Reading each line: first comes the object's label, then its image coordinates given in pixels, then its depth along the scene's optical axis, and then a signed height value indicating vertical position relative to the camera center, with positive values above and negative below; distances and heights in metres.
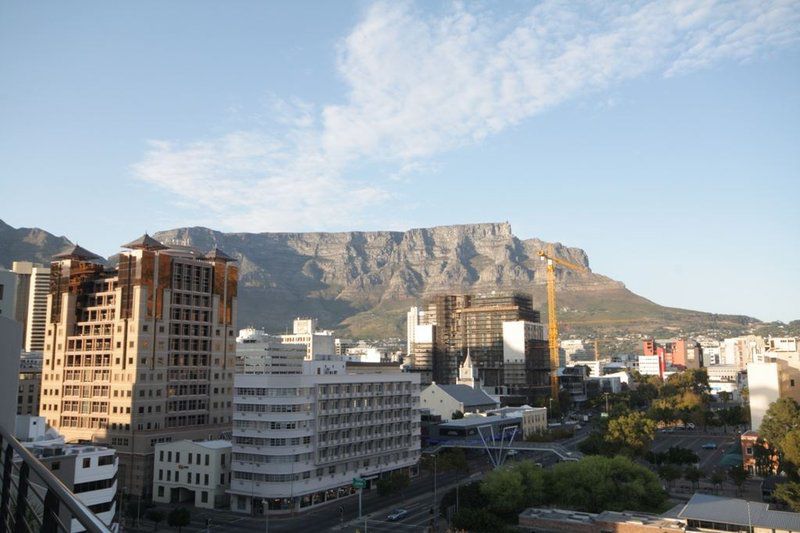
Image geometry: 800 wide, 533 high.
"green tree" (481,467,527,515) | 74.38 -16.42
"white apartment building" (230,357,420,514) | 85.94 -12.47
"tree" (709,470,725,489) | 94.25 -18.60
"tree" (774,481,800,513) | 69.64 -15.84
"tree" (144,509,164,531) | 80.12 -20.57
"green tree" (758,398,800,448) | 94.31 -10.52
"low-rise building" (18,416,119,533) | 68.00 -13.09
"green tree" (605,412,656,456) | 104.94 -13.68
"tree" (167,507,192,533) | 77.38 -20.00
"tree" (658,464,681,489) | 93.56 -17.83
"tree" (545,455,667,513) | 75.62 -16.05
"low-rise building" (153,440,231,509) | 92.00 -17.73
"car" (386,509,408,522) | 80.69 -20.74
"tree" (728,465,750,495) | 89.75 -17.27
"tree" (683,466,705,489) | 95.69 -18.45
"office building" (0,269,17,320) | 81.40 +8.12
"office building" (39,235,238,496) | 105.88 -0.14
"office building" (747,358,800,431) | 120.62 -6.75
